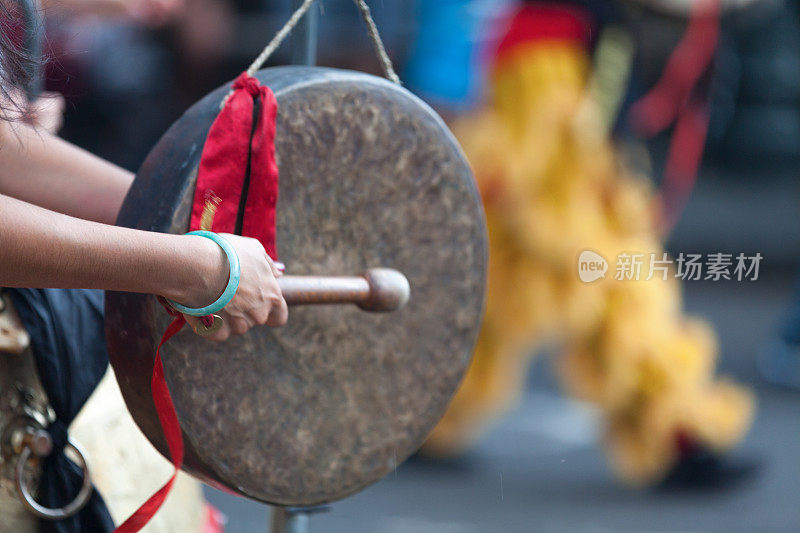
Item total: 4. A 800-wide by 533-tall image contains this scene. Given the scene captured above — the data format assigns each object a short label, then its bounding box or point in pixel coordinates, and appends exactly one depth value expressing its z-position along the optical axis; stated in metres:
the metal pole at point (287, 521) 6.55
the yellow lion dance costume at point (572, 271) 8.37
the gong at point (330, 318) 6.19
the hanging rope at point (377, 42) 6.33
